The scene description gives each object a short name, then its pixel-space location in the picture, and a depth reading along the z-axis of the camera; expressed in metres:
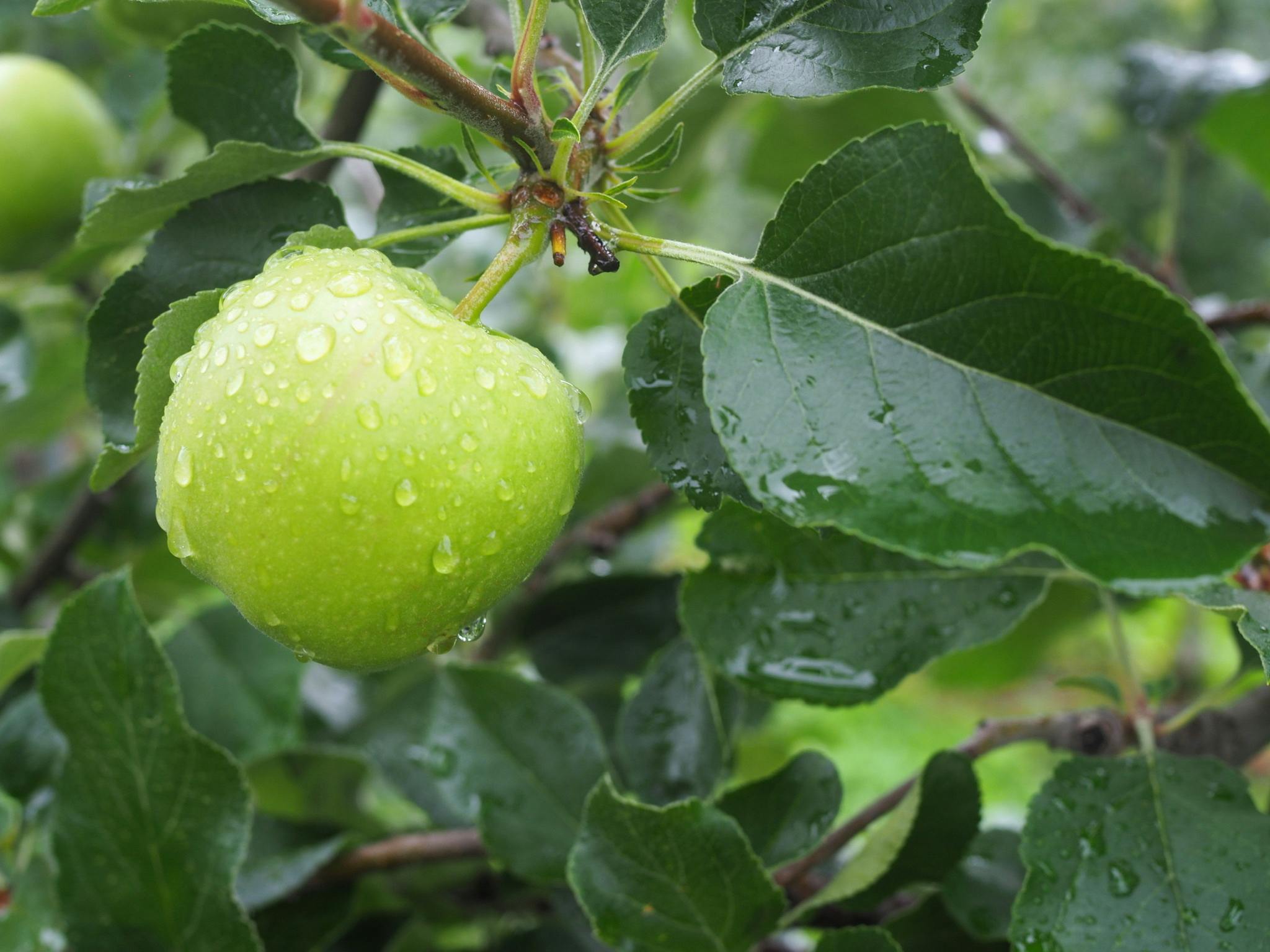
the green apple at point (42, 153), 0.95
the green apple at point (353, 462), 0.38
